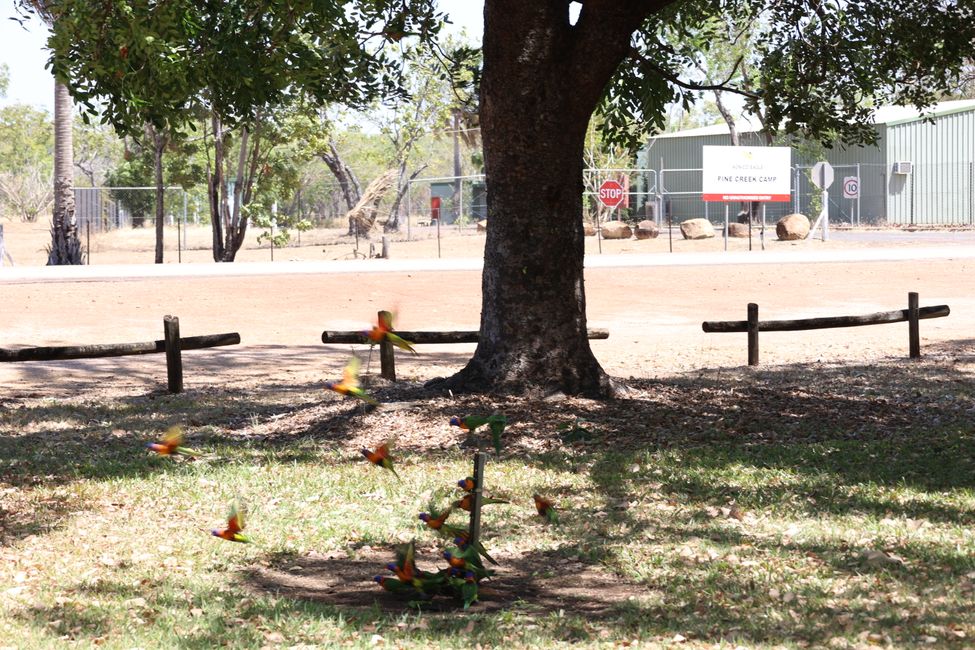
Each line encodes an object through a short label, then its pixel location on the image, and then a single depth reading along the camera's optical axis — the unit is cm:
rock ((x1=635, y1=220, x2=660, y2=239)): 4181
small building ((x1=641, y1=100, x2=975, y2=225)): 4725
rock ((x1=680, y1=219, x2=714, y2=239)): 4109
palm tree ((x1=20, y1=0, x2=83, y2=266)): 3244
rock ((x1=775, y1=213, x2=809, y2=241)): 4069
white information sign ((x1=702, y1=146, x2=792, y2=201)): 3638
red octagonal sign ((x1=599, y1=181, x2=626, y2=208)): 3791
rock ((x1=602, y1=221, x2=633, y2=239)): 4250
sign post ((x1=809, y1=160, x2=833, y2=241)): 3659
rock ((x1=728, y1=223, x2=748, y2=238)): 4269
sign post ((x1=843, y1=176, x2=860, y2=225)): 4572
